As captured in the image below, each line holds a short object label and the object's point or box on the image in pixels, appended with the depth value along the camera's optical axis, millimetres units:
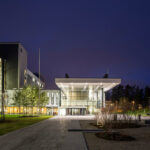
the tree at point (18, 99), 46797
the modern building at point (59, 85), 42775
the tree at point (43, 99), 48300
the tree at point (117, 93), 103625
